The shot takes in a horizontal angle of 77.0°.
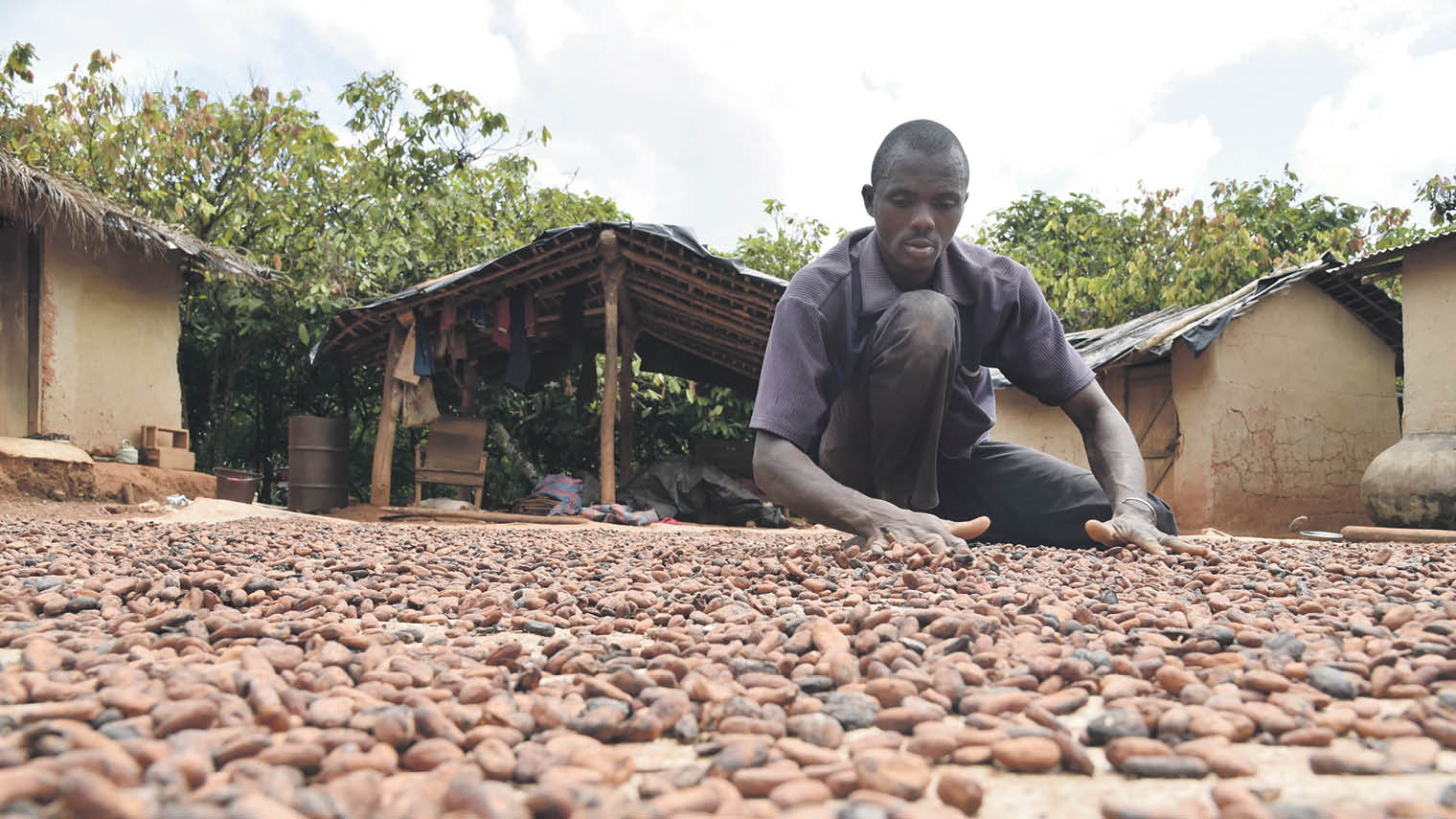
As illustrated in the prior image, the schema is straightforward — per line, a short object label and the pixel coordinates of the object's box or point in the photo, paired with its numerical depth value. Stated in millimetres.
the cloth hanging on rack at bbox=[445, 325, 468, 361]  6832
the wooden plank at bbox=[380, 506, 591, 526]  5723
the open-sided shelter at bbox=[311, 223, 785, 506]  6141
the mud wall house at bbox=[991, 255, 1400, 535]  6422
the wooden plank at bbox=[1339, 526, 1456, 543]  4414
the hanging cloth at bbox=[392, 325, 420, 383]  6559
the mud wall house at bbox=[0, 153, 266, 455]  5863
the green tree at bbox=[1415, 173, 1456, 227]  8930
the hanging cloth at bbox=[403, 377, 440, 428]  6754
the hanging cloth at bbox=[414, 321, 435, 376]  6641
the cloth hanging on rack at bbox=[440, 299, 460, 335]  6605
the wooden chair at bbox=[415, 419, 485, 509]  6930
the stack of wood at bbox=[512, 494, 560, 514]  6934
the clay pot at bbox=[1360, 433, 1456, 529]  5133
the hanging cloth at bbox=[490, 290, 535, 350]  6715
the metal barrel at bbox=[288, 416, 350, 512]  6984
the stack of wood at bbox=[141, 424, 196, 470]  6375
